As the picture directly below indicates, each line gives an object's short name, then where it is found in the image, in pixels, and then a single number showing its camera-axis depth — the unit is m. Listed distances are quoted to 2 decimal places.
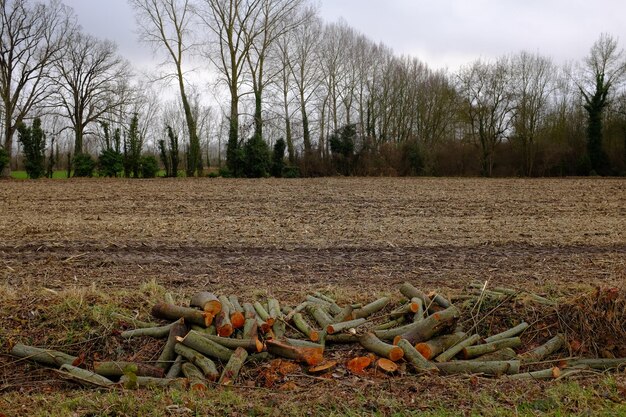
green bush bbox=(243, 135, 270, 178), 38.22
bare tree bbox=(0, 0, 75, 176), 39.31
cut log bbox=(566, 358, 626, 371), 5.67
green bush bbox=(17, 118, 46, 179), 35.97
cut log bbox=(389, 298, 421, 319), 6.43
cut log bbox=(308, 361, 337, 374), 5.40
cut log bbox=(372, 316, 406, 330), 6.38
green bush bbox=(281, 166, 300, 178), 39.91
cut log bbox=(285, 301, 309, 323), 6.45
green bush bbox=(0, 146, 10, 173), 34.62
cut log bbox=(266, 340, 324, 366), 5.50
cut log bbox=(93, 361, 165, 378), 5.48
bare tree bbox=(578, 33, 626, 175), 41.34
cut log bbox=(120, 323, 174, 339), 6.06
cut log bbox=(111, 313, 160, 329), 6.27
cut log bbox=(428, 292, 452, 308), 6.68
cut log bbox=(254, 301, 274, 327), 6.16
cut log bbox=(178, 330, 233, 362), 5.67
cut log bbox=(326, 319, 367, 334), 6.04
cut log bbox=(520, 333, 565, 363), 5.83
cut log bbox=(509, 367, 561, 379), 5.34
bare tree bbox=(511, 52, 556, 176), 43.69
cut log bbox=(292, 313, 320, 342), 5.97
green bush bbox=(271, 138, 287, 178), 40.03
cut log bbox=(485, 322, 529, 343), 6.13
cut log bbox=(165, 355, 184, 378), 5.50
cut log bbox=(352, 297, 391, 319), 6.62
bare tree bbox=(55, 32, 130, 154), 45.81
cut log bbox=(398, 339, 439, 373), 5.45
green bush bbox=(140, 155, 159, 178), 37.88
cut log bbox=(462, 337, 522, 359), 5.86
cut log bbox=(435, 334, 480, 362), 5.72
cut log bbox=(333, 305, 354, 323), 6.42
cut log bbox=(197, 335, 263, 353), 5.72
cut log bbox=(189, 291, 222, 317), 6.20
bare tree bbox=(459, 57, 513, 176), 44.66
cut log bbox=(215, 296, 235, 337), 5.96
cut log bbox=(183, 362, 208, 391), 5.07
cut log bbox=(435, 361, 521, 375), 5.49
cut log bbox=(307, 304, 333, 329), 6.35
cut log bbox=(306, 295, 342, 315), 6.79
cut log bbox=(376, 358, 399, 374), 5.40
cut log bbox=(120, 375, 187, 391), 5.22
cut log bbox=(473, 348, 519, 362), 5.80
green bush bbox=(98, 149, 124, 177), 37.50
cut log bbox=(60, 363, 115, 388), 5.29
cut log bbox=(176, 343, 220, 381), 5.39
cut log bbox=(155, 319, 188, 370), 5.69
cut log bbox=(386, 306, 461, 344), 5.96
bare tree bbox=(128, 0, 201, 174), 40.16
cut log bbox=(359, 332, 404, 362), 5.53
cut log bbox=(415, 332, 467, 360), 5.70
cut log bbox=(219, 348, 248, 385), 5.27
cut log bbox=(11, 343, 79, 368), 5.66
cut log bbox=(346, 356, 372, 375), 5.44
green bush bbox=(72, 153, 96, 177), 37.59
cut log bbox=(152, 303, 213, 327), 6.10
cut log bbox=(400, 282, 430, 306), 6.71
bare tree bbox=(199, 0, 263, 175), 39.31
